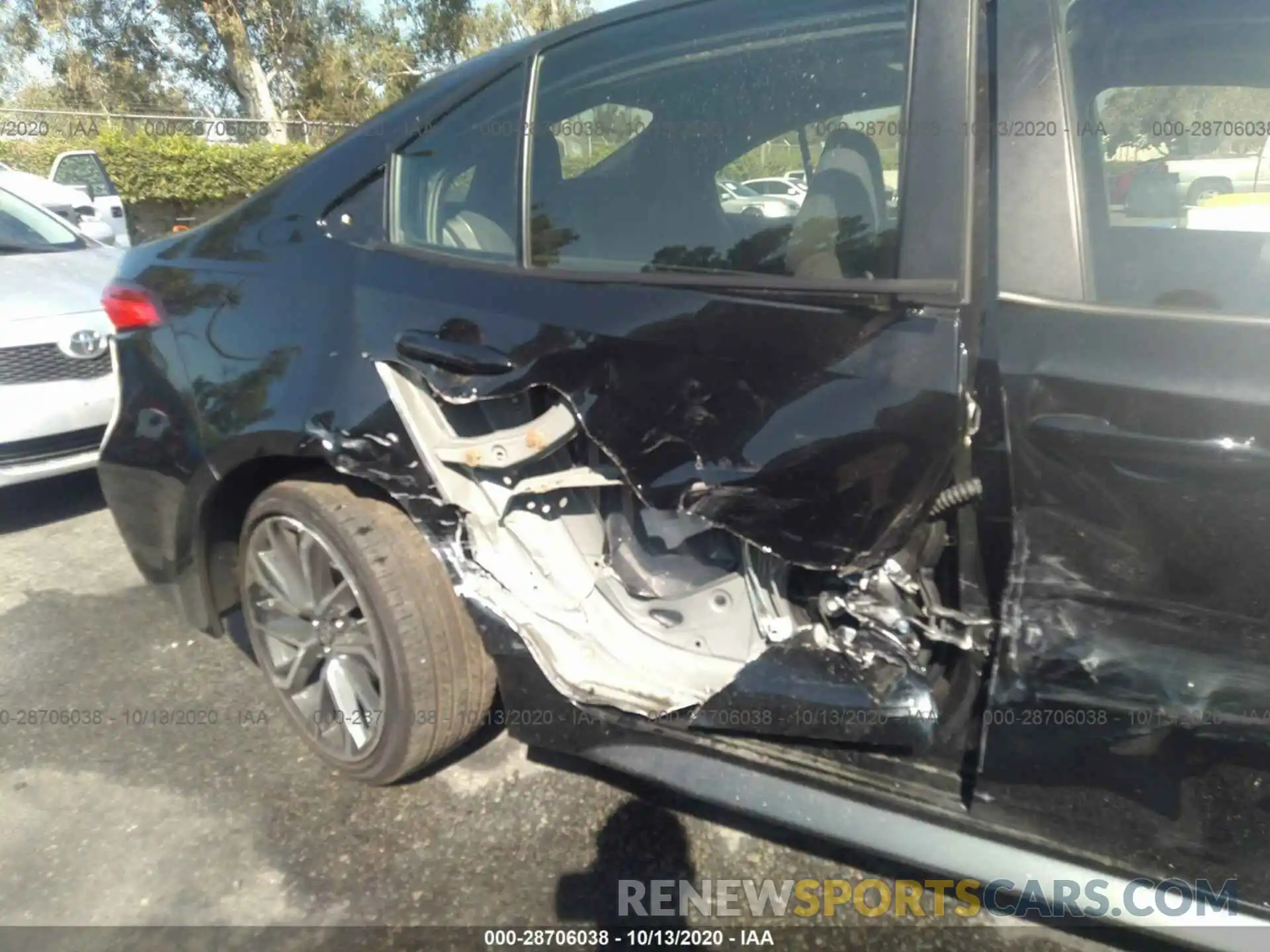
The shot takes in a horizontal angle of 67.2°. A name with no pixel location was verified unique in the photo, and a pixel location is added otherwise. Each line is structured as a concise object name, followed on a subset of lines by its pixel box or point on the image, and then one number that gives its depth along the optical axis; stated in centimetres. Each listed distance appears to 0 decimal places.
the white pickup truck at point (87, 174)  1165
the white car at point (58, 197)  913
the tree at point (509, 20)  2939
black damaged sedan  150
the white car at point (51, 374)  395
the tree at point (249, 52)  2498
